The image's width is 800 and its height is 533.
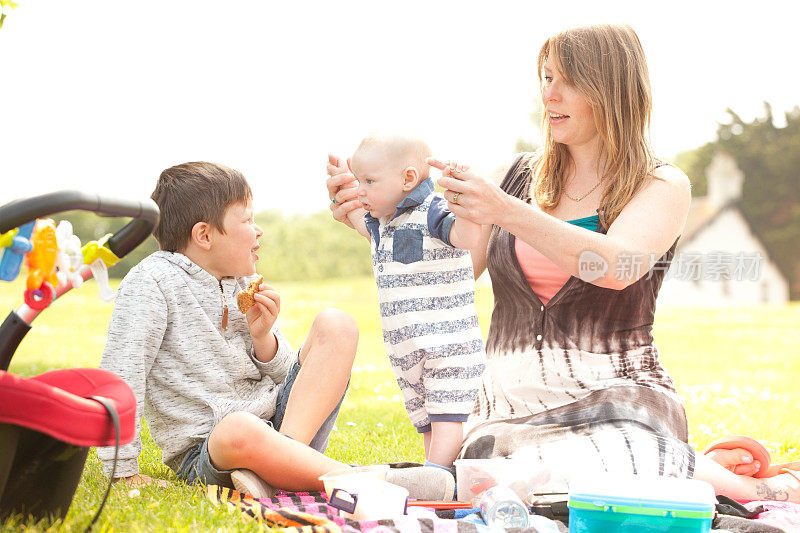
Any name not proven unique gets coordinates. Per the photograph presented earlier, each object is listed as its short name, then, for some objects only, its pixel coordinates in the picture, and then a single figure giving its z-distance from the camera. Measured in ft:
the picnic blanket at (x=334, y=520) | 6.70
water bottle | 7.04
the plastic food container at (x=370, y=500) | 7.20
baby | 9.00
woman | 7.89
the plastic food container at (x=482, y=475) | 7.84
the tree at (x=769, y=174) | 100.63
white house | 96.43
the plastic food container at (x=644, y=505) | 6.33
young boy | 7.97
